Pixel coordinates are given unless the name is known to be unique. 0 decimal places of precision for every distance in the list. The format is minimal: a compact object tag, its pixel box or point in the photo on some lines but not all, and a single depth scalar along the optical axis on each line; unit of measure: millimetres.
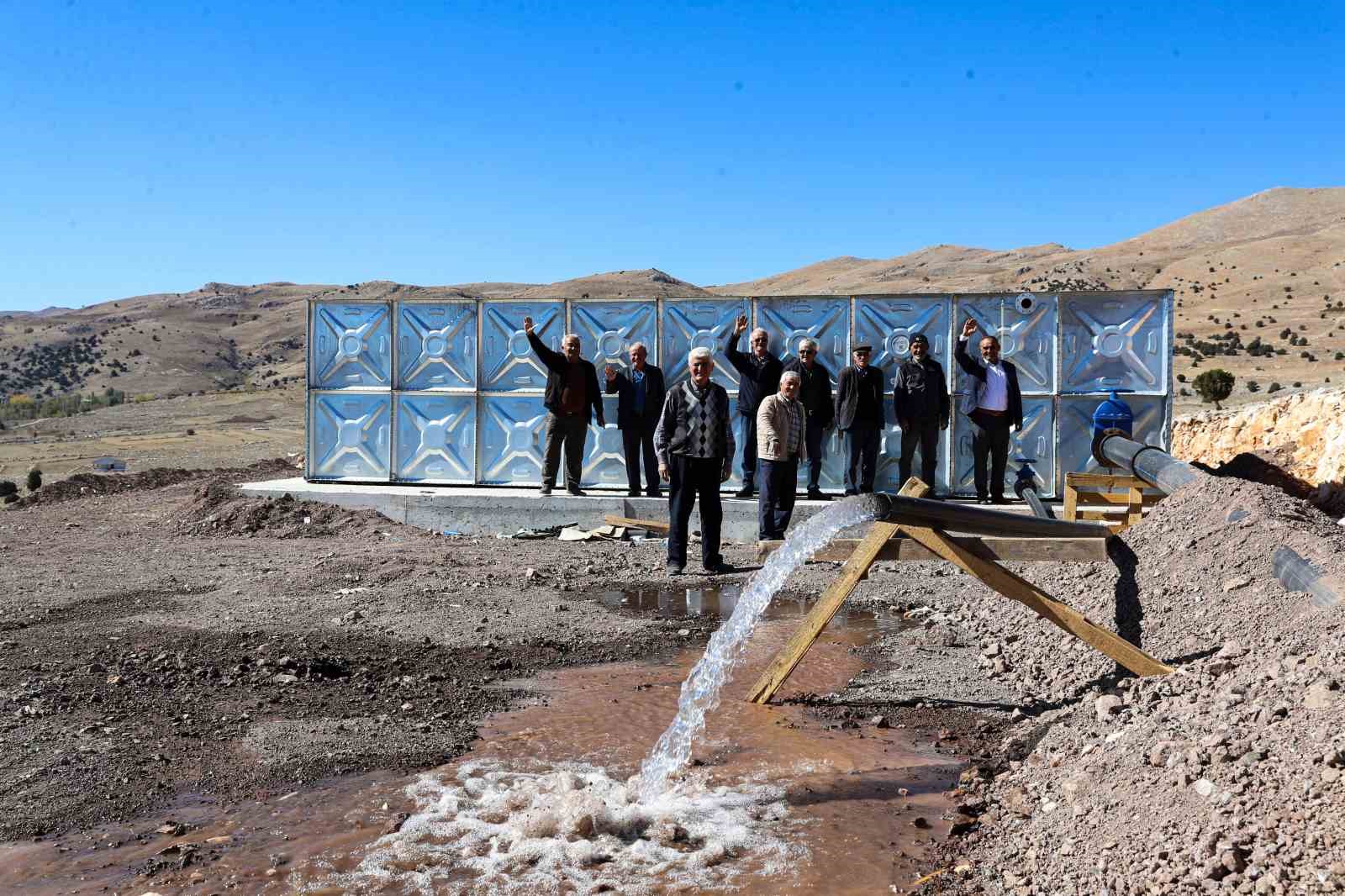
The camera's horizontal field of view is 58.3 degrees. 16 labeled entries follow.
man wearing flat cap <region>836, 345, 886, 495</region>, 12703
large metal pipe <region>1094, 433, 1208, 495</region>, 8609
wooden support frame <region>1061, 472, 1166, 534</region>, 9875
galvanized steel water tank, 13336
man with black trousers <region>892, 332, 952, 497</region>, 12969
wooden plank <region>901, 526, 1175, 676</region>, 5492
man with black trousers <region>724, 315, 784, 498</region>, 12188
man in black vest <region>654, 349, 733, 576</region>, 10078
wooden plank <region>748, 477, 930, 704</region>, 5895
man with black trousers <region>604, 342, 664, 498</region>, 13125
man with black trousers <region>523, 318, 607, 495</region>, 12898
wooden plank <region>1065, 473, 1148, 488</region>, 10289
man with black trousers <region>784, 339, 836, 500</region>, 12578
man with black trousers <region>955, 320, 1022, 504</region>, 12867
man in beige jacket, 10367
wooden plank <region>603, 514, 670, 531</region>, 12516
